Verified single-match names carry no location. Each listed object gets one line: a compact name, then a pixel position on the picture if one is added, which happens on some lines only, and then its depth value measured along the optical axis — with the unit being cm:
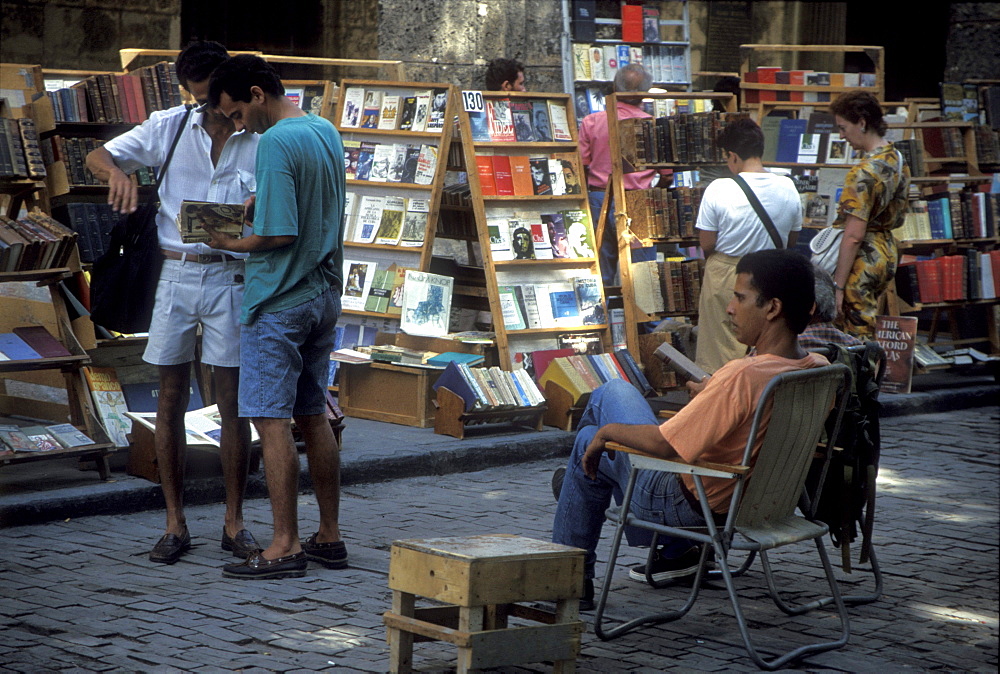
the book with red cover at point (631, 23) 2458
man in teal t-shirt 952
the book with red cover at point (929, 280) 2025
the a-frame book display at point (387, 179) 1637
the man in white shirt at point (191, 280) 1023
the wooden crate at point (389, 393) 1557
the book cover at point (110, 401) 1298
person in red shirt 1847
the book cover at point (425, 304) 1603
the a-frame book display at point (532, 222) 1637
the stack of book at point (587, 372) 1590
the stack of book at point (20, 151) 1248
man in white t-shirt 1589
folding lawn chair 809
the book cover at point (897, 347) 1923
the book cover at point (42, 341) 1235
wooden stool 729
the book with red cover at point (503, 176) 1653
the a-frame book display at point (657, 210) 1756
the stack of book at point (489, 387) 1504
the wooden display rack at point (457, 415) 1498
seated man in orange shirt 820
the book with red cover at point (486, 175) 1642
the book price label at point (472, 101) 1634
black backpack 924
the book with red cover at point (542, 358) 1636
